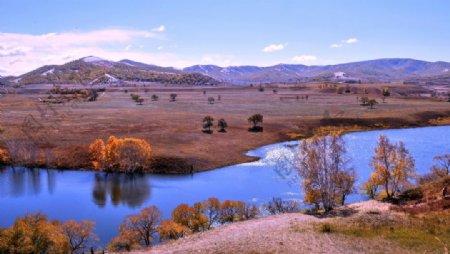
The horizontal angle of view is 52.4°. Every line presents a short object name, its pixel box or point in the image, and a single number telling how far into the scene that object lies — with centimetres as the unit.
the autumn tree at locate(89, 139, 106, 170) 9019
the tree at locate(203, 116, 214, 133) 12426
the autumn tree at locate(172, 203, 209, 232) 5131
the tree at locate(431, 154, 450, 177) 6899
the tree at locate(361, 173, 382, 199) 5878
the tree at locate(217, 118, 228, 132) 12676
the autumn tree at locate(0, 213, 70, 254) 3988
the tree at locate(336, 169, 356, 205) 5422
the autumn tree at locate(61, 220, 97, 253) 4588
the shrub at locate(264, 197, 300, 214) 5878
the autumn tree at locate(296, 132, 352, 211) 5284
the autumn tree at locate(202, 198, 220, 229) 5488
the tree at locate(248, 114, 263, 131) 12962
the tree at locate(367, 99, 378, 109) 18625
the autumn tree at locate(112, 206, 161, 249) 4844
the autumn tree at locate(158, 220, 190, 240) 4766
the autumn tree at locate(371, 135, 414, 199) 5572
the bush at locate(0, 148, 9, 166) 9569
